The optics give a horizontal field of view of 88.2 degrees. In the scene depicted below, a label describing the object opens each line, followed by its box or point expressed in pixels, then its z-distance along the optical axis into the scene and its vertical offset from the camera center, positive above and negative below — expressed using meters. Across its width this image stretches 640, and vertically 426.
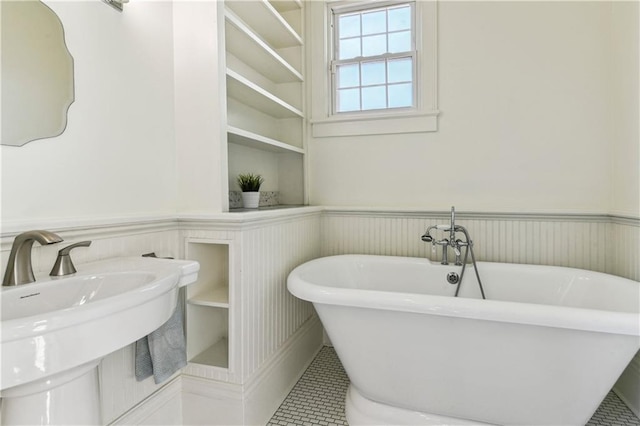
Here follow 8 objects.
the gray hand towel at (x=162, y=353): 1.29 -0.60
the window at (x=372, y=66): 2.20 +0.96
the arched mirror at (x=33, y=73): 0.95 +0.40
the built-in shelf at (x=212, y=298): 1.49 -0.45
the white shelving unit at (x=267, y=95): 1.80 +0.63
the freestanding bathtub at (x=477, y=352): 1.15 -0.58
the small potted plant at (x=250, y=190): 1.80 +0.07
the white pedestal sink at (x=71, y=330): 0.65 -0.29
